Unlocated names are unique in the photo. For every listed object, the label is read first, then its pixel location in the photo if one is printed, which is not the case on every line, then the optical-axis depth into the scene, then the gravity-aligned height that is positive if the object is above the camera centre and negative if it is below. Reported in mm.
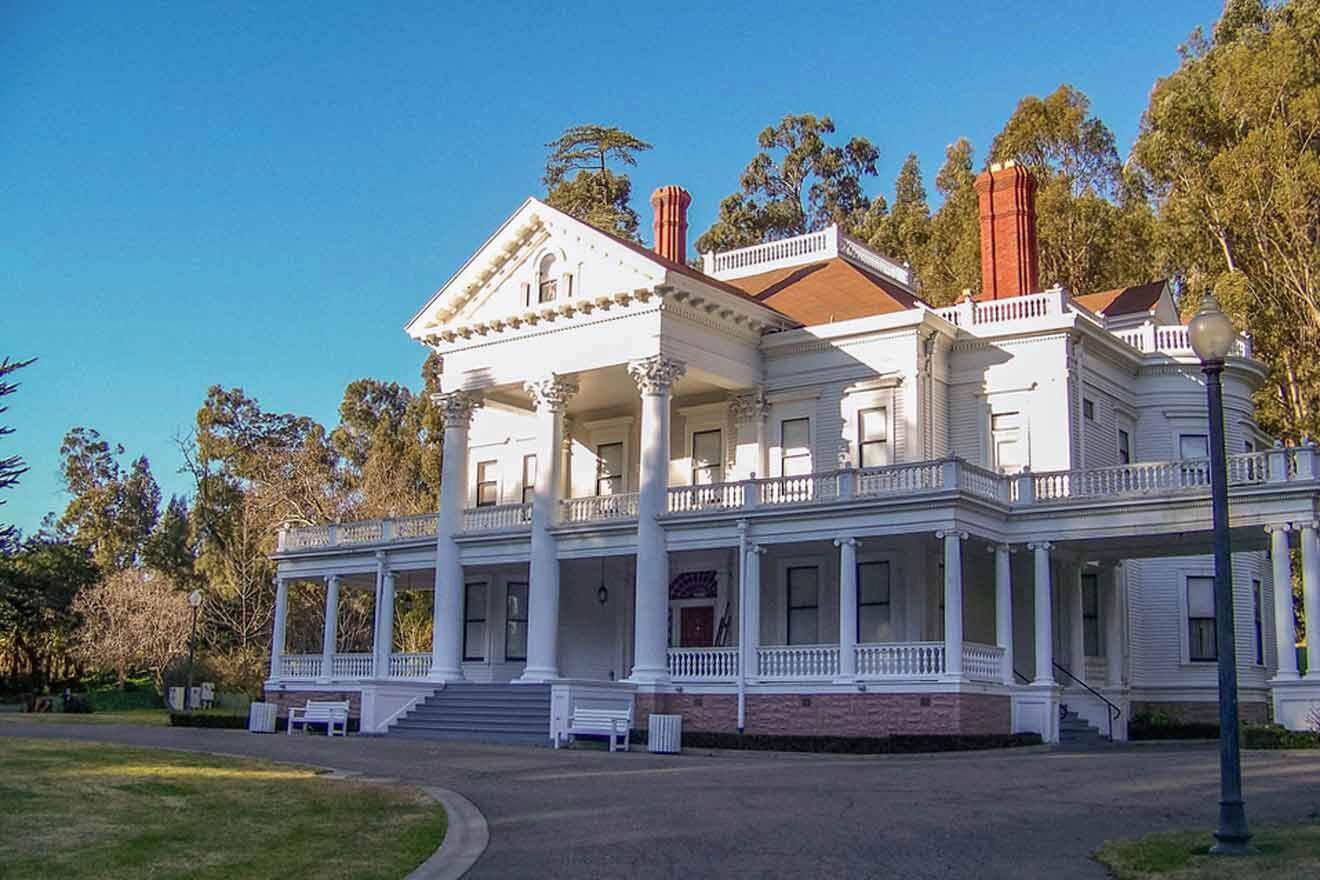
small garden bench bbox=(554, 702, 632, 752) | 27875 -1208
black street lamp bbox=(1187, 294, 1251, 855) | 11586 +765
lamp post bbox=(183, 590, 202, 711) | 42978 +1632
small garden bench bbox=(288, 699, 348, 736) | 33562 -1349
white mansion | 29266 +3459
